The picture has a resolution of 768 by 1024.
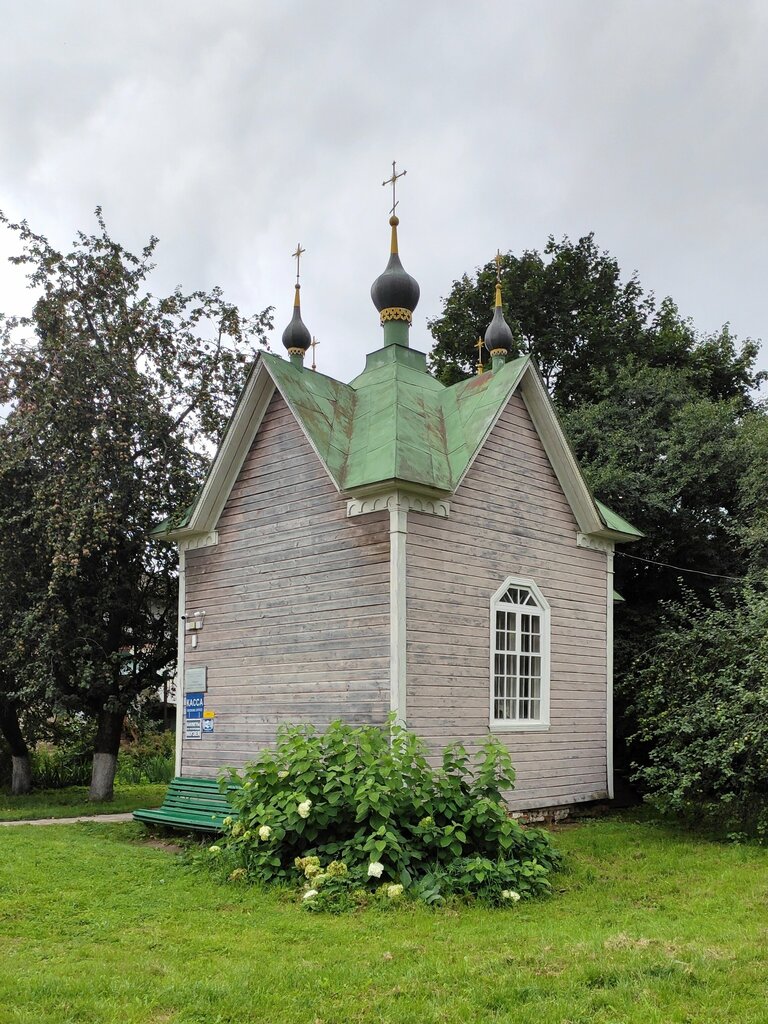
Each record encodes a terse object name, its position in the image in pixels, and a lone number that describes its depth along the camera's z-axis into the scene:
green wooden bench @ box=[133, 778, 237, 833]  10.63
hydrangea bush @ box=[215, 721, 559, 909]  7.62
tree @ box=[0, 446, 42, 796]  14.21
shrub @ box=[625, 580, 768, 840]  10.73
